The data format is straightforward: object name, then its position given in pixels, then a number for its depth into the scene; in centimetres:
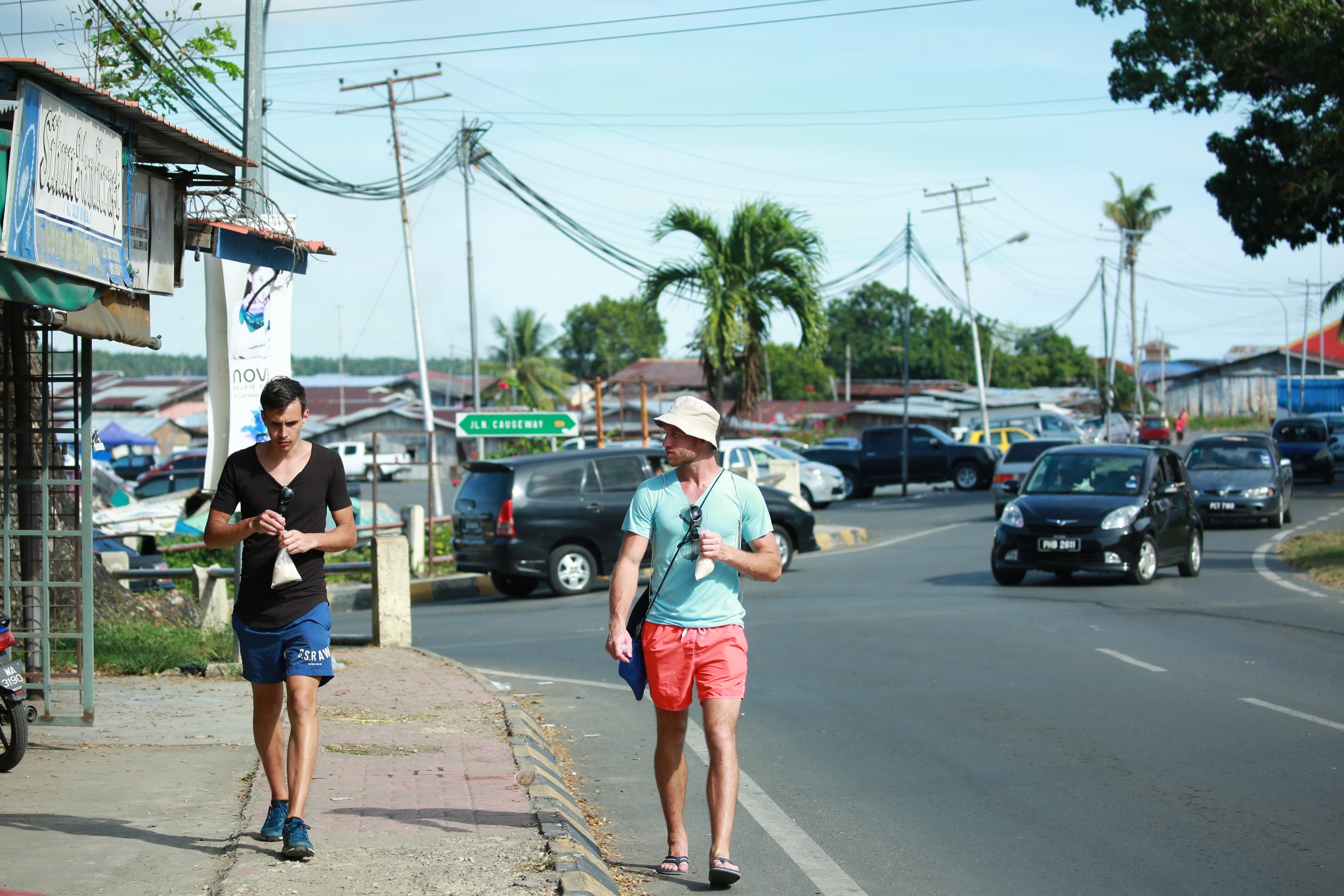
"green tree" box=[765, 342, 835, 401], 9538
